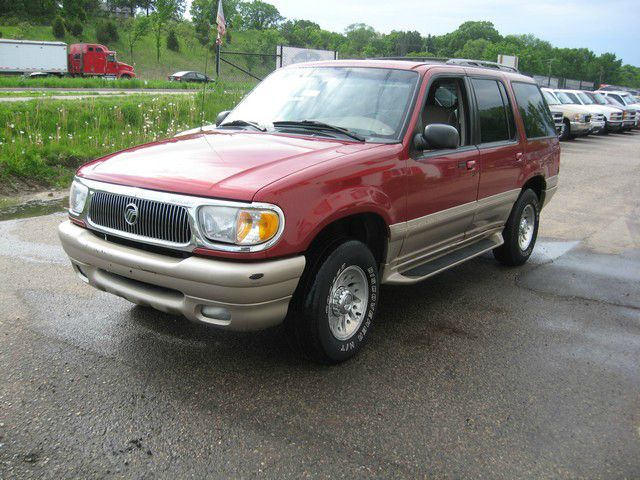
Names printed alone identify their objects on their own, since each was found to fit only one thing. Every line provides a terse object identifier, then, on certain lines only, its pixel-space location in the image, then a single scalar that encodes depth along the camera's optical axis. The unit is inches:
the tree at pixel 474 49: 4676.2
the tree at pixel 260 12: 4841.5
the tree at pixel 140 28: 1909.4
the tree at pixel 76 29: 2394.2
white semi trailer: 1662.2
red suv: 133.1
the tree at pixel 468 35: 5659.5
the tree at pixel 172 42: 2479.1
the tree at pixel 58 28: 2338.8
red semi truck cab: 1748.3
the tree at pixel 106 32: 2402.8
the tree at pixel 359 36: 4525.6
